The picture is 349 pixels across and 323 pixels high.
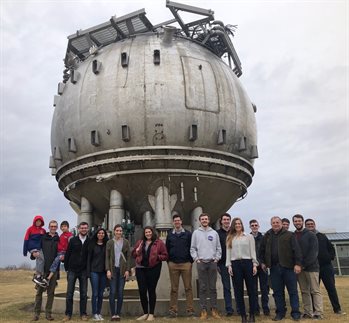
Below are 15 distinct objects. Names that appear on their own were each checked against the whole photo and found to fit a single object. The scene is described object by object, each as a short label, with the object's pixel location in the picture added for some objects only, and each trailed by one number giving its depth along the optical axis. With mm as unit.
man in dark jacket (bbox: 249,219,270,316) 9852
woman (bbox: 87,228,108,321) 9156
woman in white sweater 8414
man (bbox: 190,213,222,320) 9102
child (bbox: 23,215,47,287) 9430
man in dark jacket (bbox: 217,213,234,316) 9766
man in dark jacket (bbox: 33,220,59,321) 9473
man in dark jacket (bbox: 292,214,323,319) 9195
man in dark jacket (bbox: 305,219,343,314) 10090
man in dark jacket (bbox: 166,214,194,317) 9359
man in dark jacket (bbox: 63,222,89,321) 9312
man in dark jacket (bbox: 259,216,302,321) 8828
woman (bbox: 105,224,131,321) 9117
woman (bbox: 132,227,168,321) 9031
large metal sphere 14047
